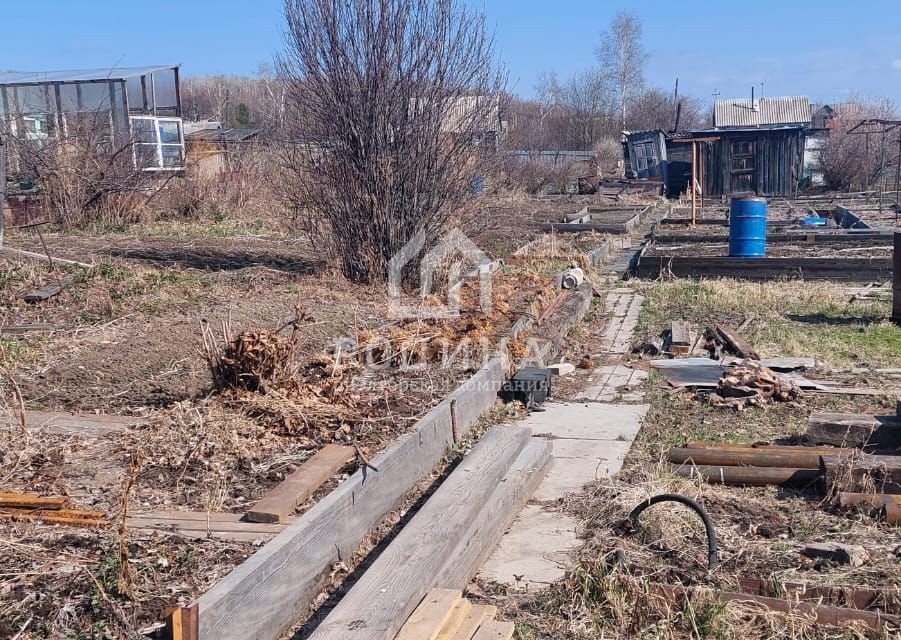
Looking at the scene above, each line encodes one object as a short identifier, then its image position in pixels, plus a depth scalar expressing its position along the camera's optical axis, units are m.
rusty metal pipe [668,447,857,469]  5.54
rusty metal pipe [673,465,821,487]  5.39
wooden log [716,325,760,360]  8.82
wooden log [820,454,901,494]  5.08
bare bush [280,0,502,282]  10.86
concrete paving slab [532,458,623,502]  5.61
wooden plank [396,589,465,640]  3.38
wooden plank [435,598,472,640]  3.43
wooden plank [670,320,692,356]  9.25
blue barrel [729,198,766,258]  14.99
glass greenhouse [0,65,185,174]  24.58
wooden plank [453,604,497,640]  3.47
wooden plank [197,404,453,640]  3.28
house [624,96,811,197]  36.19
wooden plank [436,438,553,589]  4.20
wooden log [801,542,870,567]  4.25
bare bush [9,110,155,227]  16.62
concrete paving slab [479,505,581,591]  4.41
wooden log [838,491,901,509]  4.89
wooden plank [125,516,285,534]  4.14
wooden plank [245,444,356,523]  4.30
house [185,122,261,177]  22.81
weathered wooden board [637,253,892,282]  13.76
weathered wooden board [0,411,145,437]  5.45
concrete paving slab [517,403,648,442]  6.75
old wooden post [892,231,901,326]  10.29
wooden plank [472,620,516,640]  3.50
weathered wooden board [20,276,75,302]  9.48
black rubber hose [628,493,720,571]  4.15
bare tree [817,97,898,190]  38.25
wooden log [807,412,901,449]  5.96
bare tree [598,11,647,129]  71.31
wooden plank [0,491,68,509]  4.25
